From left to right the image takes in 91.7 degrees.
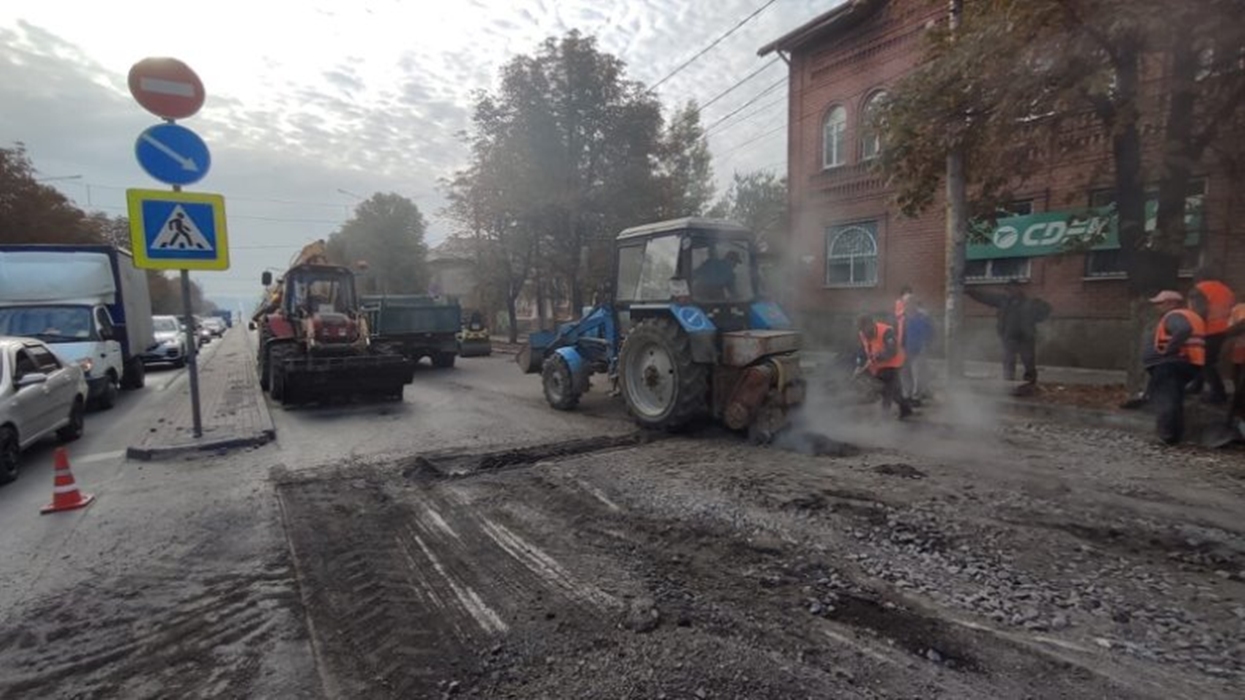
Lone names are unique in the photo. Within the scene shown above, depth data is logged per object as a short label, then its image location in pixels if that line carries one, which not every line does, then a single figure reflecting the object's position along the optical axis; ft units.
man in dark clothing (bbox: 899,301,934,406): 29.17
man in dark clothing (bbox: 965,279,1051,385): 30.04
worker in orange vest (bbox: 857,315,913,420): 24.52
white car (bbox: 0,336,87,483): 20.03
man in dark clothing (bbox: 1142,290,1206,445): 20.24
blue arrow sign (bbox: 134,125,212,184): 20.88
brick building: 32.63
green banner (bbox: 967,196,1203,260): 32.55
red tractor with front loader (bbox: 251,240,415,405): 31.22
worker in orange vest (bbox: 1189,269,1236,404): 21.48
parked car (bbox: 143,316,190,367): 58.18
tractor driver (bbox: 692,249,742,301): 24.70
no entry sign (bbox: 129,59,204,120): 21.01
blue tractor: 22.09
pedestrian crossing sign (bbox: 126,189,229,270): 20.97
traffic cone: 16.44
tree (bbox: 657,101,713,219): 68.39
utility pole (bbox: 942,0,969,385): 30.32
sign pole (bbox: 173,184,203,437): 22.27
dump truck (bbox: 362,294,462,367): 50.65
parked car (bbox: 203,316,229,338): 142.20
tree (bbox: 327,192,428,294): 150.10
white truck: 33.45
